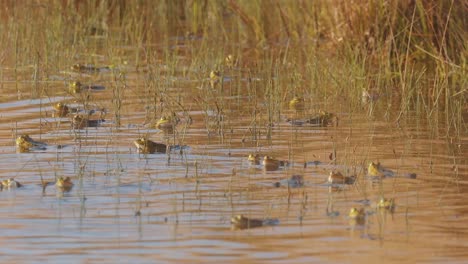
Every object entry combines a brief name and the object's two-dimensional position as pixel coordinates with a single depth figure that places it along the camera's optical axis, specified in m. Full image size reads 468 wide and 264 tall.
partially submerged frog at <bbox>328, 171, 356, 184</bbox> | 12.70
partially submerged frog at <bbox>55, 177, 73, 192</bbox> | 12.29
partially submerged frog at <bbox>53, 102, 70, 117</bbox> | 17.23
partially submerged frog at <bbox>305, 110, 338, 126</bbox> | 16.61
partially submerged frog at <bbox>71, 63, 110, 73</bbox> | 21.75
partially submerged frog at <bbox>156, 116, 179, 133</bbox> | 16.05
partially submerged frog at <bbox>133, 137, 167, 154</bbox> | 14.27
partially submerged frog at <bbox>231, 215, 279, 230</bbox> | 10.77
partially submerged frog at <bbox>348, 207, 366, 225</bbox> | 10.99
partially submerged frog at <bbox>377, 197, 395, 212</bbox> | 11.45
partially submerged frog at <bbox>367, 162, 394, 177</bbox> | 12.96
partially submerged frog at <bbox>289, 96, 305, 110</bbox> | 17.94
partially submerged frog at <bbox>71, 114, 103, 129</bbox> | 16.17
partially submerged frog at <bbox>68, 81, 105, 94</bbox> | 19.66
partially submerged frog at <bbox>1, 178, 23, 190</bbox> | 12.37
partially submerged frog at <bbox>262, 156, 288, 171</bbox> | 13.49
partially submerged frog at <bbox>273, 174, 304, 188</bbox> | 12.60
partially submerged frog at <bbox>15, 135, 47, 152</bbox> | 14.60
